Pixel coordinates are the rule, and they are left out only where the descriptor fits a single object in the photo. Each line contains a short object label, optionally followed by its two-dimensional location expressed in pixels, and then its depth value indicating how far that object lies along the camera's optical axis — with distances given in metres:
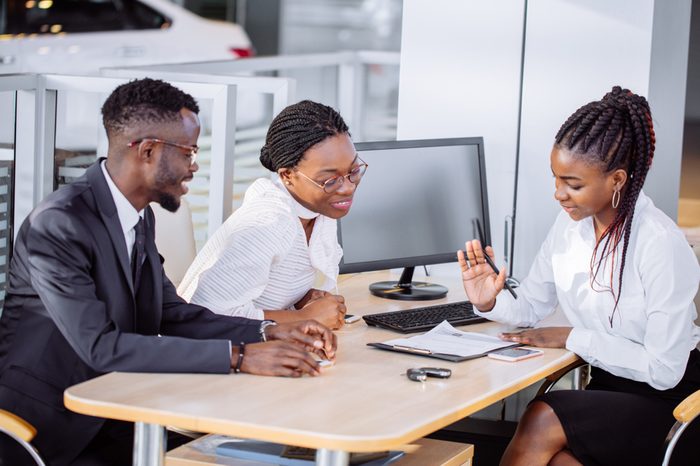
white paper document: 3.93
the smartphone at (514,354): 3.87
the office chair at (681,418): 3.69
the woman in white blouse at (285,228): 4.13
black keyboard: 4.33
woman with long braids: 3.89
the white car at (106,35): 12.60
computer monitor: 4.97
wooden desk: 2.98
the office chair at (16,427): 3.26
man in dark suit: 3.36
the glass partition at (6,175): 5.03
